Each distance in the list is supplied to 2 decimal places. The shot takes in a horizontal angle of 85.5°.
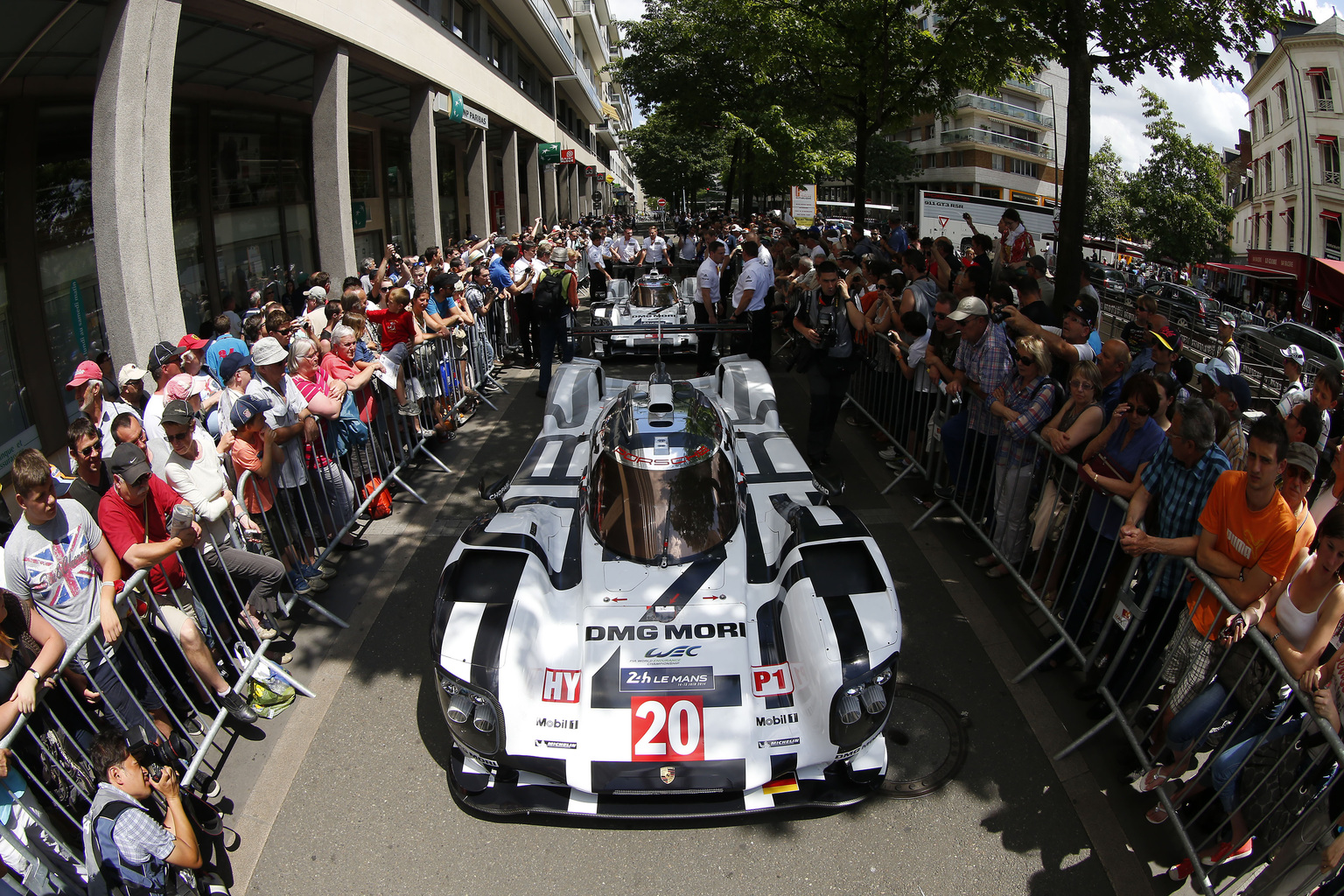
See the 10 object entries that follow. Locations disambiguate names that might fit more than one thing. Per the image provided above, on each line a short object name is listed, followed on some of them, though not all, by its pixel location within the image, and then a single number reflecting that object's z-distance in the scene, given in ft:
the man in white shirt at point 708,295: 33.53
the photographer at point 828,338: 22.30
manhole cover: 11.52
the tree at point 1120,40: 23.56
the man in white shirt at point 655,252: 62.54
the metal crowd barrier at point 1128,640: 8.85
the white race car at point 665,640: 10.39
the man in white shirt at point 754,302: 31.35
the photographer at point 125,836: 8.27
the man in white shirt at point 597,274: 55.57
